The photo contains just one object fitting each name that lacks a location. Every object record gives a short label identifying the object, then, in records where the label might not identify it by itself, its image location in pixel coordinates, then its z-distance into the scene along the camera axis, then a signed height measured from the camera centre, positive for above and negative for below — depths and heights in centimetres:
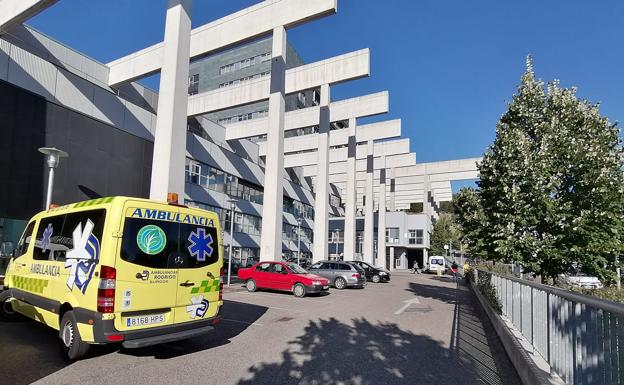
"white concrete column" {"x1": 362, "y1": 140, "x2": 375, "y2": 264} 3906 +210
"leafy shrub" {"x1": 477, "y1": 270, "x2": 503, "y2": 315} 1044 -175
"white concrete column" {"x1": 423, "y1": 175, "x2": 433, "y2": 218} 4962 +489
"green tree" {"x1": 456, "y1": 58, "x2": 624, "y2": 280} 1012 +132
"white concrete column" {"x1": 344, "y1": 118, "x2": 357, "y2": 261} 3394 +282
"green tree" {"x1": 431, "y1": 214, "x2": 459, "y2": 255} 5544 -13
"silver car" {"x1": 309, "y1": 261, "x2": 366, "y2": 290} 2134 -228
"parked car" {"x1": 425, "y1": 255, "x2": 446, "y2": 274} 4566 -331
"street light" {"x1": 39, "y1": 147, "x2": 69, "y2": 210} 1182 +198
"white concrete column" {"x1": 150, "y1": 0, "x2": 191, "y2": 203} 1350 +423
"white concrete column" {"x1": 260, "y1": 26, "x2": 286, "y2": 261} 2055 +374
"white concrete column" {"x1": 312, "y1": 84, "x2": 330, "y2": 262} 2845 +297
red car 1619 -208
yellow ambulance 586 -80
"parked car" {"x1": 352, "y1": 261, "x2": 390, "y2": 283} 2747 -291
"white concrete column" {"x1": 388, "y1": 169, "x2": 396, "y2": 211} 4898 +563
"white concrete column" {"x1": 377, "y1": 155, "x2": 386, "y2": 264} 4419 +145
